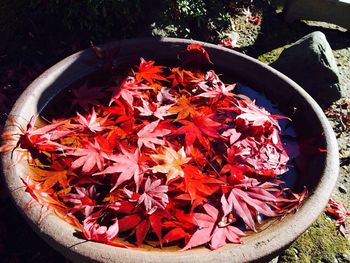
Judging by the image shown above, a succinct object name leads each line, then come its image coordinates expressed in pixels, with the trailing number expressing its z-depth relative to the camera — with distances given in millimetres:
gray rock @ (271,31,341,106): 913
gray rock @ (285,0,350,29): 1181
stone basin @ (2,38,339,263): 385
